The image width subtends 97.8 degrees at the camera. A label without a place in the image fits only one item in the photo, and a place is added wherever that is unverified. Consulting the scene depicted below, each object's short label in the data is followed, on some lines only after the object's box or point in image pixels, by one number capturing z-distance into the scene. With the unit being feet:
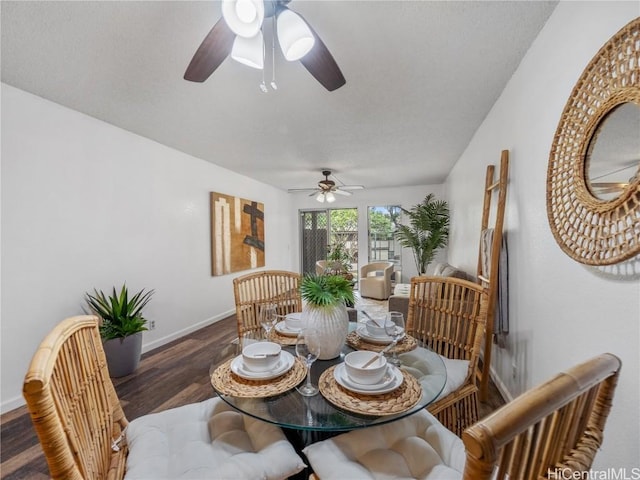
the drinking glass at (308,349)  3.45
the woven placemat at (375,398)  3.00
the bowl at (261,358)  3.69
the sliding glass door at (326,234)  22.17
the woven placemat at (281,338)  4.94
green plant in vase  3.94
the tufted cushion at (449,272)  9.58
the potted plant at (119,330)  8.03
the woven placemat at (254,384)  3.37
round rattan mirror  2.98
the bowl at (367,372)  3.29
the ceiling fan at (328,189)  14.94
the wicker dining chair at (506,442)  1.30
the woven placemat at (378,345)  4.47
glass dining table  2.92
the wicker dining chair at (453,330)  4.81
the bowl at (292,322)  5.30
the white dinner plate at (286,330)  5.16
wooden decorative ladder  6.54
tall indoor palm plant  16.48
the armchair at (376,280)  17.89
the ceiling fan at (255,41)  3.74
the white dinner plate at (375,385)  3.23
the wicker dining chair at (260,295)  6.30
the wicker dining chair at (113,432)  2.04
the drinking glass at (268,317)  4.54
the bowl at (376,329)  4.76
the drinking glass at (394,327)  4.33
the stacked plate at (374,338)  4.64
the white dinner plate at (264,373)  3.61
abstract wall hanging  13.64
